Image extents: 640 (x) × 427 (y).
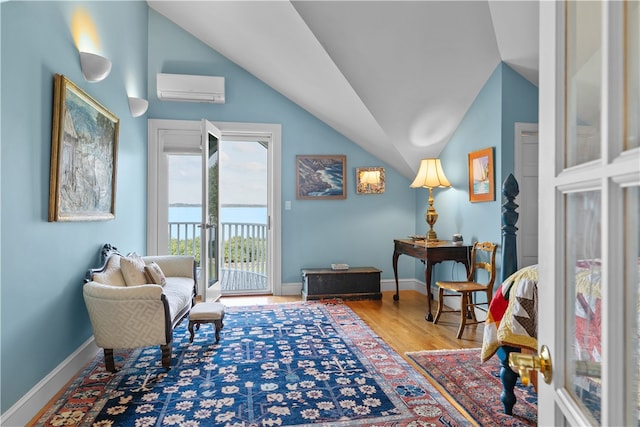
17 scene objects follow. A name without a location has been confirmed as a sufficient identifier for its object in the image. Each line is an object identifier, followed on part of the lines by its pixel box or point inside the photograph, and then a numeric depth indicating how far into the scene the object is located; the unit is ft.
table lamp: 14.46
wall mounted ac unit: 15.60
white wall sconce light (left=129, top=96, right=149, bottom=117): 13.40
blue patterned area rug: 6.82
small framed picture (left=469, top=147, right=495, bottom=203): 12.33
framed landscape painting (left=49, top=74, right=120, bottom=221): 8.04
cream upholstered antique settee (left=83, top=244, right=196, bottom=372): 8.41
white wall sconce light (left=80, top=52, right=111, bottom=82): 9.37
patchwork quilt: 6.60
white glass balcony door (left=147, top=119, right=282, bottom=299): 15.94
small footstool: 10.36
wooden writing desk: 12.98
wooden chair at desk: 11.44
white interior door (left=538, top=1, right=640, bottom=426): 1.48
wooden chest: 15.88
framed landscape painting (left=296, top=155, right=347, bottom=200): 17.11
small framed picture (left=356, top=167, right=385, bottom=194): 17.46
